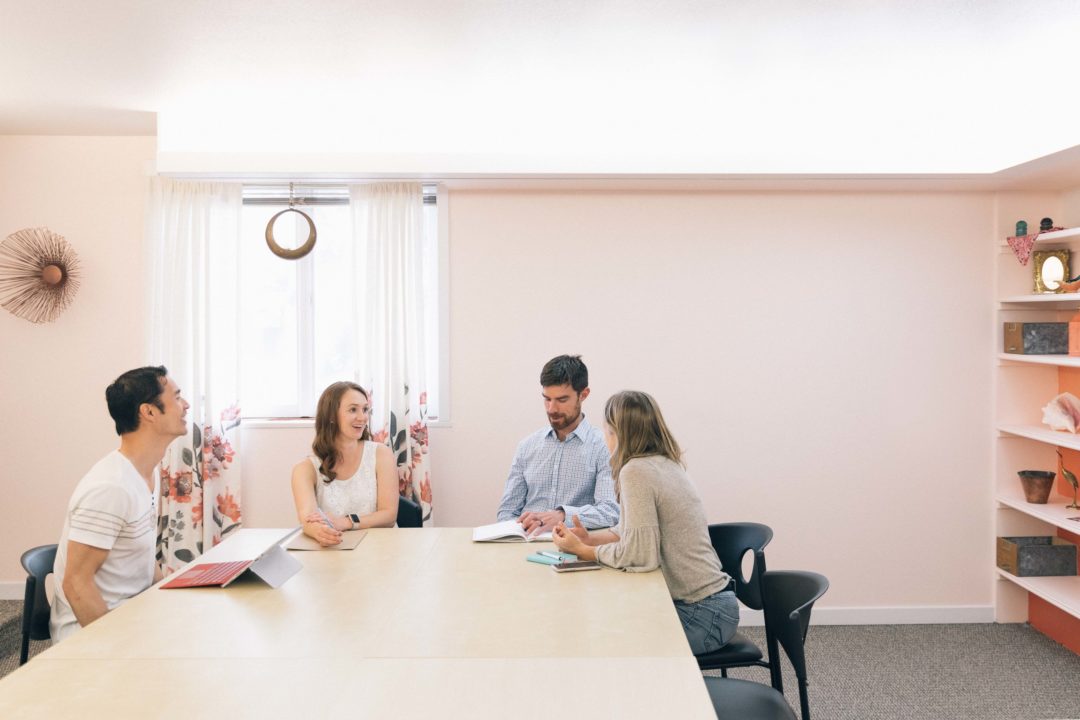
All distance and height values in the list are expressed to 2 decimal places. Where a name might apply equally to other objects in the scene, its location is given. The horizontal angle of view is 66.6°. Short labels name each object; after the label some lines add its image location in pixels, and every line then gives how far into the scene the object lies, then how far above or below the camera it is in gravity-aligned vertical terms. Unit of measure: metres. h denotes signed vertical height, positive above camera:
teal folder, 2.87 -0.73
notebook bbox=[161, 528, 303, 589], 2.66 -0.73
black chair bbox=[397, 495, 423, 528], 3.84 -0.76
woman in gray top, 2.72 -0.63
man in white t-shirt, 2.54 -0.52
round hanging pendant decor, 4.39 +0.57
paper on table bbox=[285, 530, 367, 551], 3.11 -0.73
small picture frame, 4.38 +0.44
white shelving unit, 4.59 -0.36
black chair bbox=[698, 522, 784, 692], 2.79 -0.91
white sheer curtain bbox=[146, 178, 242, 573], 4.49 +0.04
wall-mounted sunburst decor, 4.61 +0.45
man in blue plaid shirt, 3.58 -0.49
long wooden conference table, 1.81 -0.76
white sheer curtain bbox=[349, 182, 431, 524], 4.54 +0.23
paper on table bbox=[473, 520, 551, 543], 3.18 -0.71
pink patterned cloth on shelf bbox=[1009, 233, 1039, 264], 4.41 +0.58
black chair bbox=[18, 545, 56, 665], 2.63 -0.80
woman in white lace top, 3.53 -0.51
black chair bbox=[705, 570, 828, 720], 2.42 -0.90
